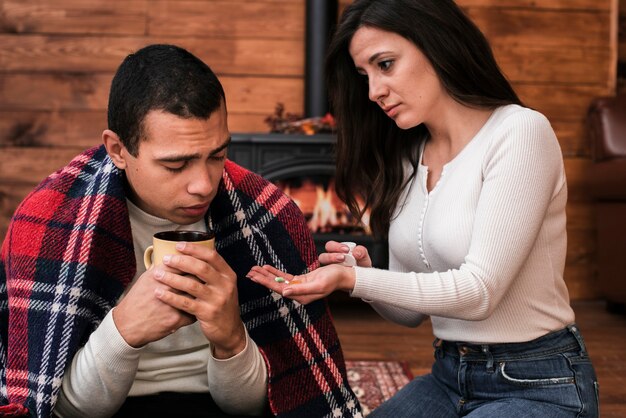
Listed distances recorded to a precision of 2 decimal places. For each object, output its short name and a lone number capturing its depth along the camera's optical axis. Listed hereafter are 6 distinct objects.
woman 1.27
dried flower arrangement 3.22
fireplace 3.17
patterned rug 2.26
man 1.12
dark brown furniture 3.14
